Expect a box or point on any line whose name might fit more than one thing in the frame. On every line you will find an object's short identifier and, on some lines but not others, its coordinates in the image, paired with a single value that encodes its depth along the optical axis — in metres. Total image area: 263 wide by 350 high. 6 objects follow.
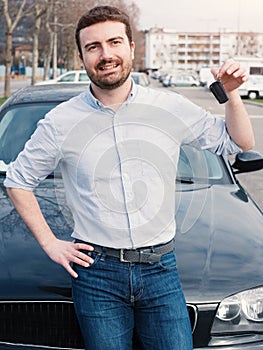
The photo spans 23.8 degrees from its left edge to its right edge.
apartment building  161.12
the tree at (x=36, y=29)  32.47
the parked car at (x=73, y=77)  28.73
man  2.22
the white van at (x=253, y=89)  38.44
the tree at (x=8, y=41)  25.97
